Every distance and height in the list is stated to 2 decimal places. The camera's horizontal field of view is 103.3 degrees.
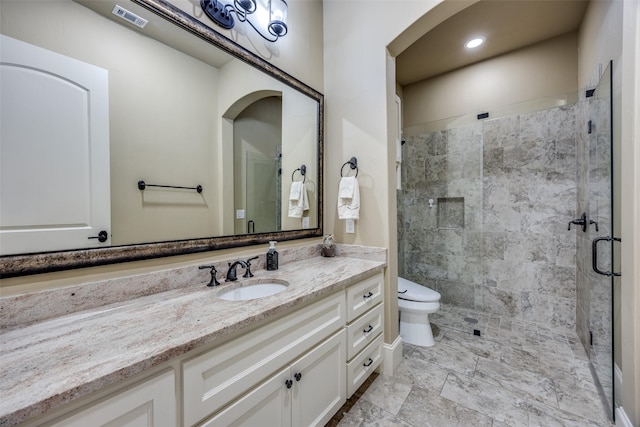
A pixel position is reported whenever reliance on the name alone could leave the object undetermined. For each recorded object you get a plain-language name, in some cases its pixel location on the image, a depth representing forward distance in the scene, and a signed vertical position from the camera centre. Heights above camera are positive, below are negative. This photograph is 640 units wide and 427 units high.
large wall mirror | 0.83 +0.31
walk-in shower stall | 2.06 -0.02
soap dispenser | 1.51 -0.27
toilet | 2.10 -0.87
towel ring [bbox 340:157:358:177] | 1.88 +0.36
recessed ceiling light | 2.37 +1.61
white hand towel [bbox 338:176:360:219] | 1.83 +0.07
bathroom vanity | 0.56 -0.40
